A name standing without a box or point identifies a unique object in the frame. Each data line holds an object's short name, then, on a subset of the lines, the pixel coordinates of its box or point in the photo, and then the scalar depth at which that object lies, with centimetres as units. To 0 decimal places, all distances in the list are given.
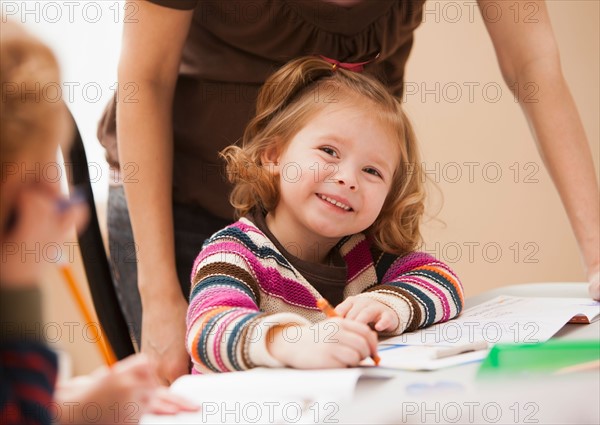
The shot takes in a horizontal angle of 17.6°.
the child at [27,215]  121
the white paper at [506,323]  196
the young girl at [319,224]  198
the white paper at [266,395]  175
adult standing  217
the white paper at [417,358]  185
